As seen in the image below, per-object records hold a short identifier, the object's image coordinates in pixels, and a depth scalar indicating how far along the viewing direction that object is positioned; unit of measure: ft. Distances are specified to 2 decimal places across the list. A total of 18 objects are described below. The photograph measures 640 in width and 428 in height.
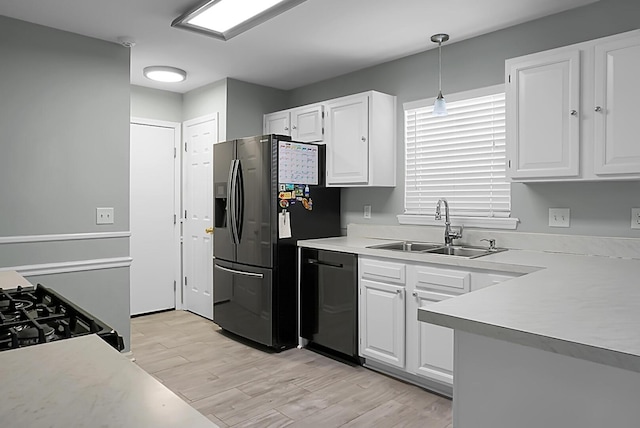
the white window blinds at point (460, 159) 10.32
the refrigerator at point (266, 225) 11.69
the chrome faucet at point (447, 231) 10.61
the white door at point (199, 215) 15.29
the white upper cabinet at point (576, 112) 7.45
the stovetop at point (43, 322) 3.69
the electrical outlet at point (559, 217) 9.13
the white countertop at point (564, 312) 3.53
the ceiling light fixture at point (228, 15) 8.61
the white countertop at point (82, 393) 2.27
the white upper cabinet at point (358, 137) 11.78
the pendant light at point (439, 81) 9.62
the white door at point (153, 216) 15.29
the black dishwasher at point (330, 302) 10.75
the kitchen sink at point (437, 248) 10.18
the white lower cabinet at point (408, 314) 8.79
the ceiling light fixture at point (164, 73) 13.04
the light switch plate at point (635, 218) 8.23
